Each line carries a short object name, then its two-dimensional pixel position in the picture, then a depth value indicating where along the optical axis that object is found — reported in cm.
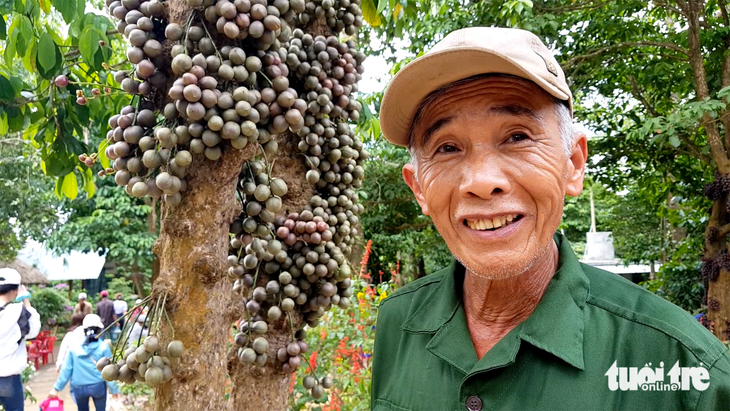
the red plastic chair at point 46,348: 1260
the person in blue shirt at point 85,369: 617
